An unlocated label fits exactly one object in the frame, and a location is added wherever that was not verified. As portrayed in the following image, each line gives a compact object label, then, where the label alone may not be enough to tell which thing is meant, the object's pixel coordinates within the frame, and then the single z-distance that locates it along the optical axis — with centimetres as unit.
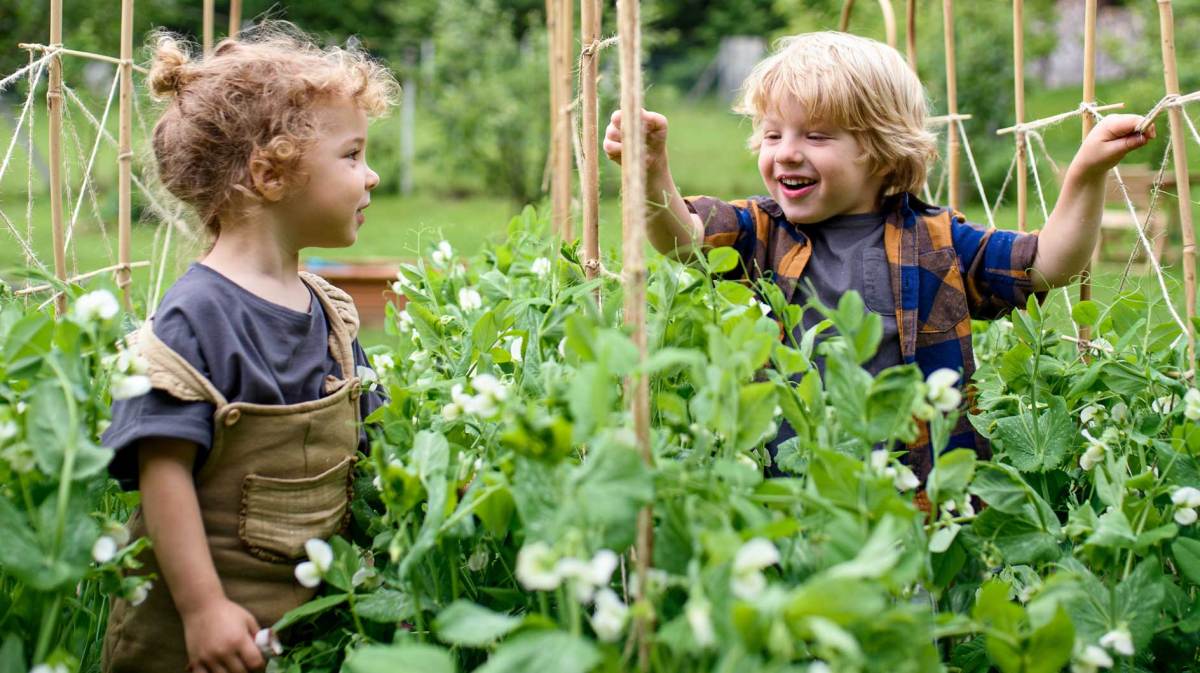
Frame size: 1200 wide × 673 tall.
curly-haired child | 130
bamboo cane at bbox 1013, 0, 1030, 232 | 208
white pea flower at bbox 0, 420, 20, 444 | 106
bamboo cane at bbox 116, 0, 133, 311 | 195
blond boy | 178
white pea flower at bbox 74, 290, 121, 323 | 111
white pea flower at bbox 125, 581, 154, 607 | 118
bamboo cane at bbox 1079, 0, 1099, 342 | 176
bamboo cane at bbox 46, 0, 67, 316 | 181
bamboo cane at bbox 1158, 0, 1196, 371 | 156
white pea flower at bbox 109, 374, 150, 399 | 114
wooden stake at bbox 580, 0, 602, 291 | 157
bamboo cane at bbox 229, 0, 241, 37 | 237
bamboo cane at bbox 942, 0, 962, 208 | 236
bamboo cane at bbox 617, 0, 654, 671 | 100
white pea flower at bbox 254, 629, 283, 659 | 129
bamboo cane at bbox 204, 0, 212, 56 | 230
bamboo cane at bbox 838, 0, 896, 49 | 253
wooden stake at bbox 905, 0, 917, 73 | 241
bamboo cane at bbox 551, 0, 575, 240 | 255
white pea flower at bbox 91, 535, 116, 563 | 110
